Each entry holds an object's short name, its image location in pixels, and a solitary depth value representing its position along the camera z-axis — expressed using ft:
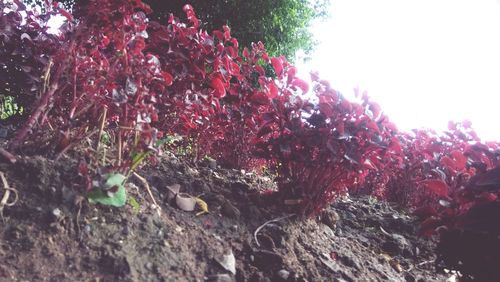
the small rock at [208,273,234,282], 1.33
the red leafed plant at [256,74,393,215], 1.70
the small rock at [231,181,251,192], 2.07
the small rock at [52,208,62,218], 1.28
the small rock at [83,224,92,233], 1.28
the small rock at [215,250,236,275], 1.40
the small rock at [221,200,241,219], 1.75
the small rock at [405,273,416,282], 1.88
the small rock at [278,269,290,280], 1.46
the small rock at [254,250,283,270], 1.51
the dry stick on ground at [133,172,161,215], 1.53
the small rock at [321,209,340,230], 2.17
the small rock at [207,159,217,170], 2.44
